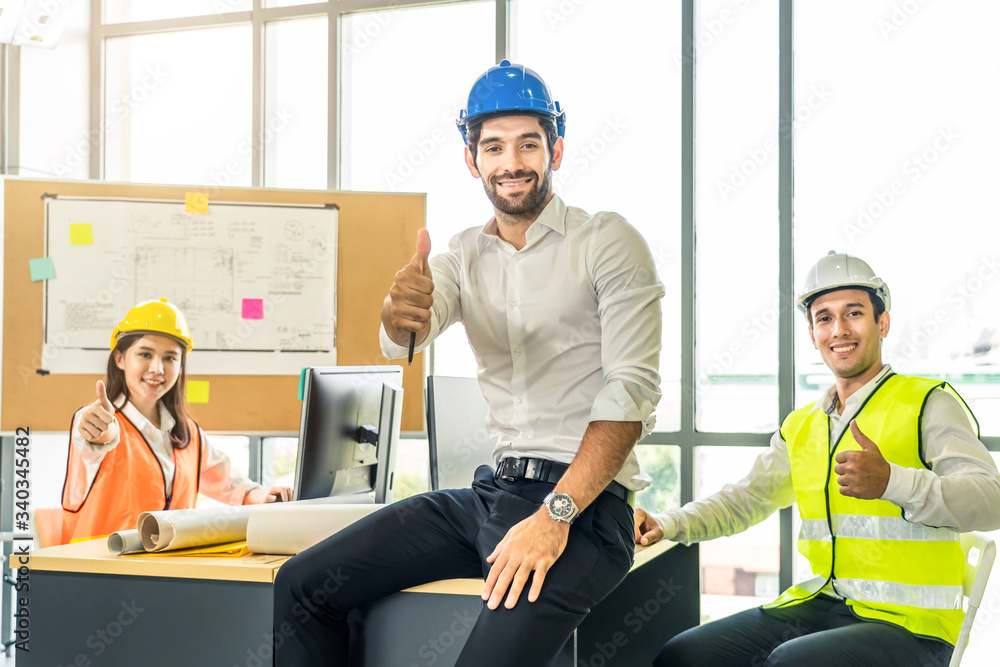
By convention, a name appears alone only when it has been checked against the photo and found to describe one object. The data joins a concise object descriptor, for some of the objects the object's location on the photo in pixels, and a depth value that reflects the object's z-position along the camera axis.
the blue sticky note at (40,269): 3.57
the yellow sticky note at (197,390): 3.65
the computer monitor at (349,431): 1.98
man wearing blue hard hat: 1.39
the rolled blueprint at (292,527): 1.72
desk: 1.55
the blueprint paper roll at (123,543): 1.69
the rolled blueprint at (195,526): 1.69
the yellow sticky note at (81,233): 3.61
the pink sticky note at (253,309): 3.67
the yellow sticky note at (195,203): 3.68
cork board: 3.56
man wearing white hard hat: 1.93
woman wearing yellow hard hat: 2.62
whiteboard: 3.59
